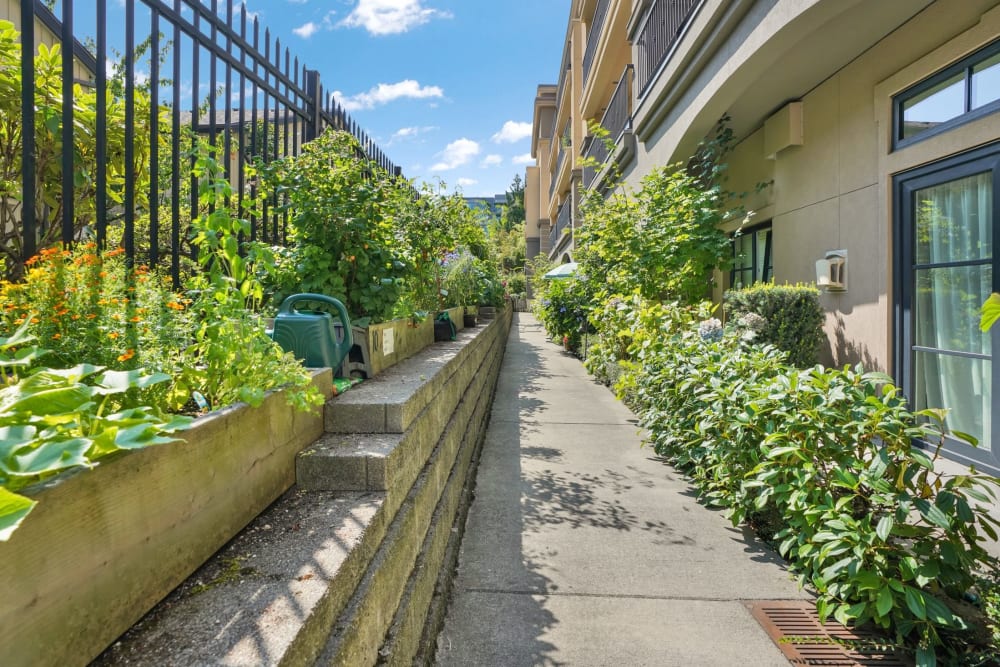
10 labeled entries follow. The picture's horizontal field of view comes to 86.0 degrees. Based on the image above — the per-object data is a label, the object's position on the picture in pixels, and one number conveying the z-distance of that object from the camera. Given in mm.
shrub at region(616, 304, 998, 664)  1943
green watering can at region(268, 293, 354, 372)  2414
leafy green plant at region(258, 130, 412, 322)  3299
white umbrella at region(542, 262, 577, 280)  11549
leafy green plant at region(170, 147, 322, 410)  1689
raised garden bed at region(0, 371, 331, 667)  854
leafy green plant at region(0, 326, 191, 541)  862
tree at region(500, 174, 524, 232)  51881
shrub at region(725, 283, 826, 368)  5051
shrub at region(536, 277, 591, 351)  9844
